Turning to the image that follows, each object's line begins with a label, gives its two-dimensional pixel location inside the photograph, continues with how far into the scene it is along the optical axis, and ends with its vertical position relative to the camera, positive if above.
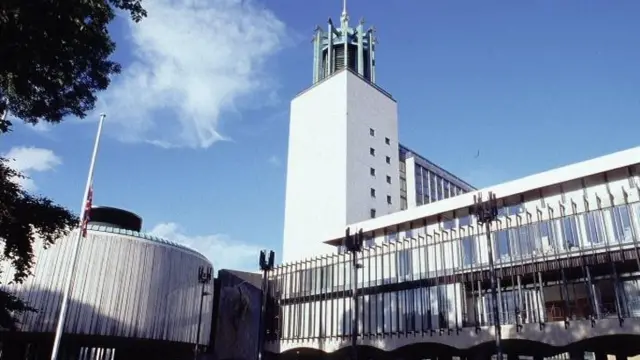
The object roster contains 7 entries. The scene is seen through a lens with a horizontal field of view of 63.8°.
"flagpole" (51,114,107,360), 30.80 +5.37
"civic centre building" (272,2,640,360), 35.09 +8.19
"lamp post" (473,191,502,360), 26.61 +8.01
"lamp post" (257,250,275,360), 36.32 +6.99
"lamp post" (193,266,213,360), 40.52 +7.03
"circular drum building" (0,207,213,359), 38.59 +5.12
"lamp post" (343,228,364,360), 32.19 +7.47
